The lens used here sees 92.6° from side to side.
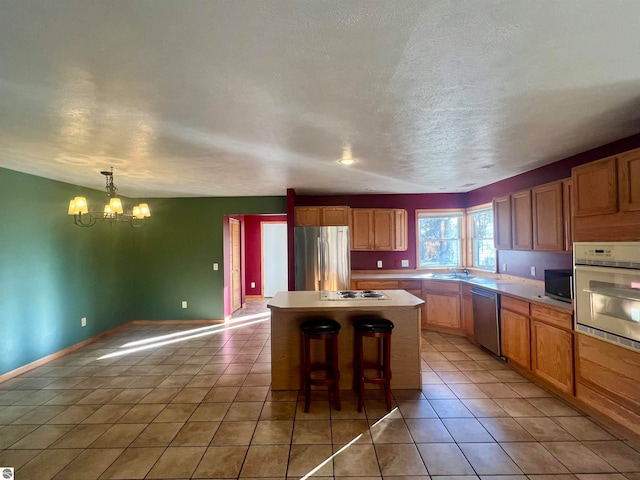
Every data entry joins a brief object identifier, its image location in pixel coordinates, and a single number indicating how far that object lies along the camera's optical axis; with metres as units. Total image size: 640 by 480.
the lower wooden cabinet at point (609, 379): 2.10
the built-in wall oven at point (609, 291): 2.08
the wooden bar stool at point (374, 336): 2.68
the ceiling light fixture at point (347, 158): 2.83
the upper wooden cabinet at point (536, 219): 3.13
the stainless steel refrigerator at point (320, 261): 4.81
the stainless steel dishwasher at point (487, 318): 3.62
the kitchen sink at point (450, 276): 4.81
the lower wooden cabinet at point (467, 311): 4.35
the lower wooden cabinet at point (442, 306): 4.64
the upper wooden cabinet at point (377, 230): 5.37
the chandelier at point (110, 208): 3.23
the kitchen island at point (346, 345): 3.06
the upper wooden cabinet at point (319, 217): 5.02
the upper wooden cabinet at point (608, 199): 2.10
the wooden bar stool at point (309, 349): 2.68
